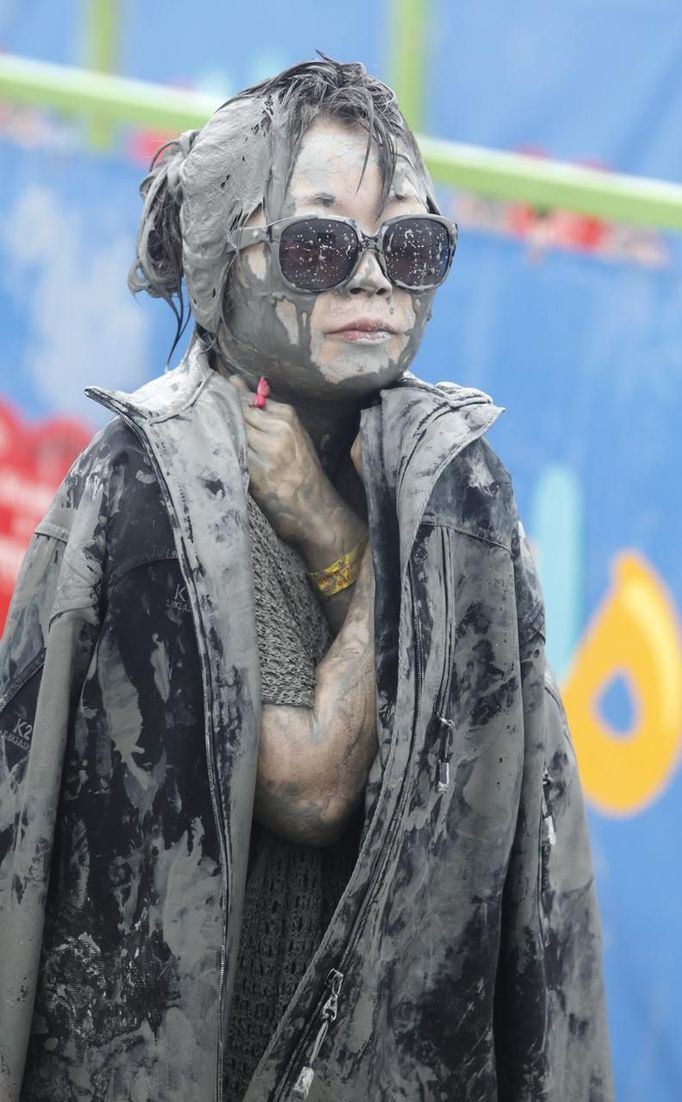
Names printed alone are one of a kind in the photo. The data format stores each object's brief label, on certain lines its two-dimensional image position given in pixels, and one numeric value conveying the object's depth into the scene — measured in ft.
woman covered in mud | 16.63
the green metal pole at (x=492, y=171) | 26.32
